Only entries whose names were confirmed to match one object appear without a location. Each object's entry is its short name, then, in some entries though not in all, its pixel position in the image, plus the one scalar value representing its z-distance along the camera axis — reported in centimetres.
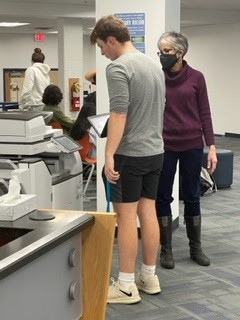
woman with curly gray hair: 356
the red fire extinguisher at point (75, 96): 1020
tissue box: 199
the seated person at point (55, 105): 588
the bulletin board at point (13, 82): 1576
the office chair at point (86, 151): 574
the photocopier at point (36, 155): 356
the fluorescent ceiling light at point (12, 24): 1283
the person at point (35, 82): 753
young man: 288
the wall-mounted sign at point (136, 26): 423
